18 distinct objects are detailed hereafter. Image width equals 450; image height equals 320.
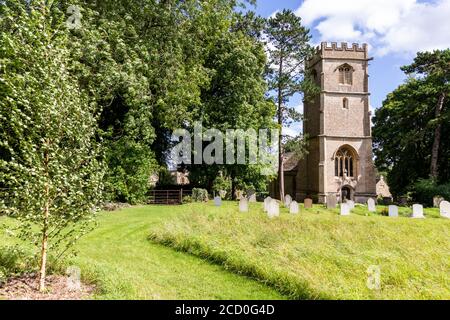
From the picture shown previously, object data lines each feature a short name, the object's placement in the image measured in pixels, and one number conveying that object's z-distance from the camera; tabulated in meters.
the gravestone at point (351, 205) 20.66
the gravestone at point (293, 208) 17.75
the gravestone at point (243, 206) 17.08
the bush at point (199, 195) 23.84
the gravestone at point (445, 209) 17.56
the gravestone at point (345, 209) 18.06
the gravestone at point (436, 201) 23.22
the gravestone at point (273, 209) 15.33
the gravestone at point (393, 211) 18.30
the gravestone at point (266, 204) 16.28
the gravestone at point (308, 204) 21.02
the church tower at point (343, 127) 33.41
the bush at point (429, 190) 24.73
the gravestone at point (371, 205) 20.66
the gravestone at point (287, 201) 20.99
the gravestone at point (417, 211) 17.38
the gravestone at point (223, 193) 27.86
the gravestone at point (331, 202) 21.36
